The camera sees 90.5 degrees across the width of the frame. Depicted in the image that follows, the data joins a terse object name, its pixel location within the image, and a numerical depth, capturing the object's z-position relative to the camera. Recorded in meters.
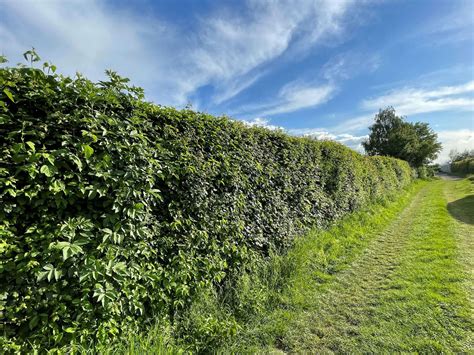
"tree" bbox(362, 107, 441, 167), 30.73
